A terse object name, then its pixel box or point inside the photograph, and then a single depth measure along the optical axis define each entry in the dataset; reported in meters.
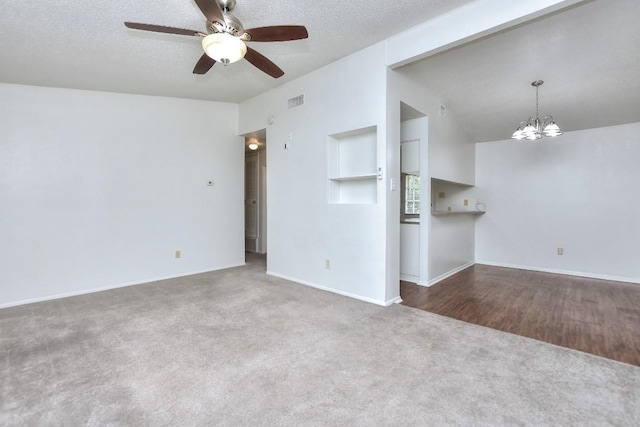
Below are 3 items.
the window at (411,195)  4.80
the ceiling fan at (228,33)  2.07
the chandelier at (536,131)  3.67
